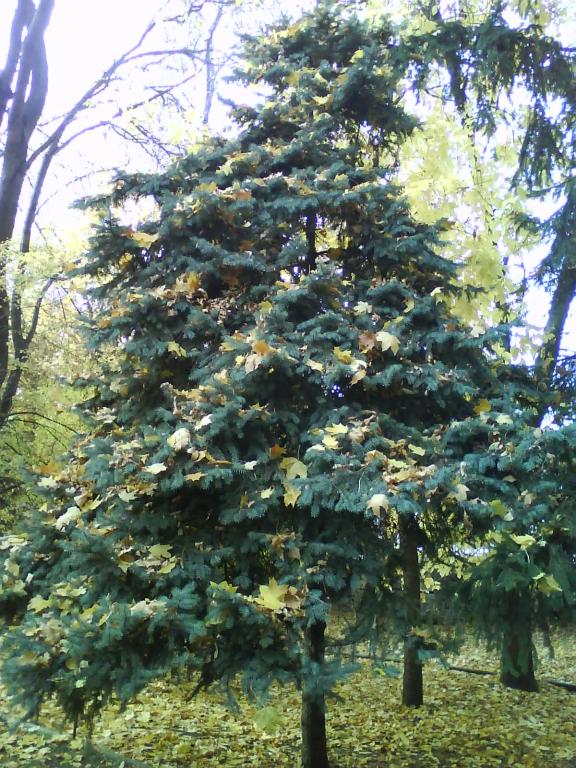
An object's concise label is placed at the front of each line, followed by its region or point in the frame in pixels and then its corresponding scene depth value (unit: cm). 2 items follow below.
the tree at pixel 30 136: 766
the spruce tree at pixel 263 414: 273
